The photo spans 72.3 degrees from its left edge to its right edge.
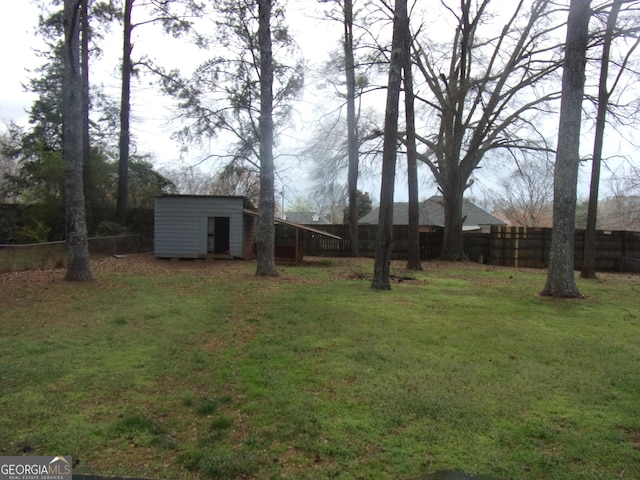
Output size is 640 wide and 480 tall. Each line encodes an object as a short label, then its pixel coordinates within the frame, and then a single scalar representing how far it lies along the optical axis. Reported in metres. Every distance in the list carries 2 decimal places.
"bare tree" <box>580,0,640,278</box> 13.72
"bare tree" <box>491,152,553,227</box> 45.69
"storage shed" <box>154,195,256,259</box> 17.66
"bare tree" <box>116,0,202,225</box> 20.64
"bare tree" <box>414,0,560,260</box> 16.88
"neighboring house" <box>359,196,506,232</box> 36.59
